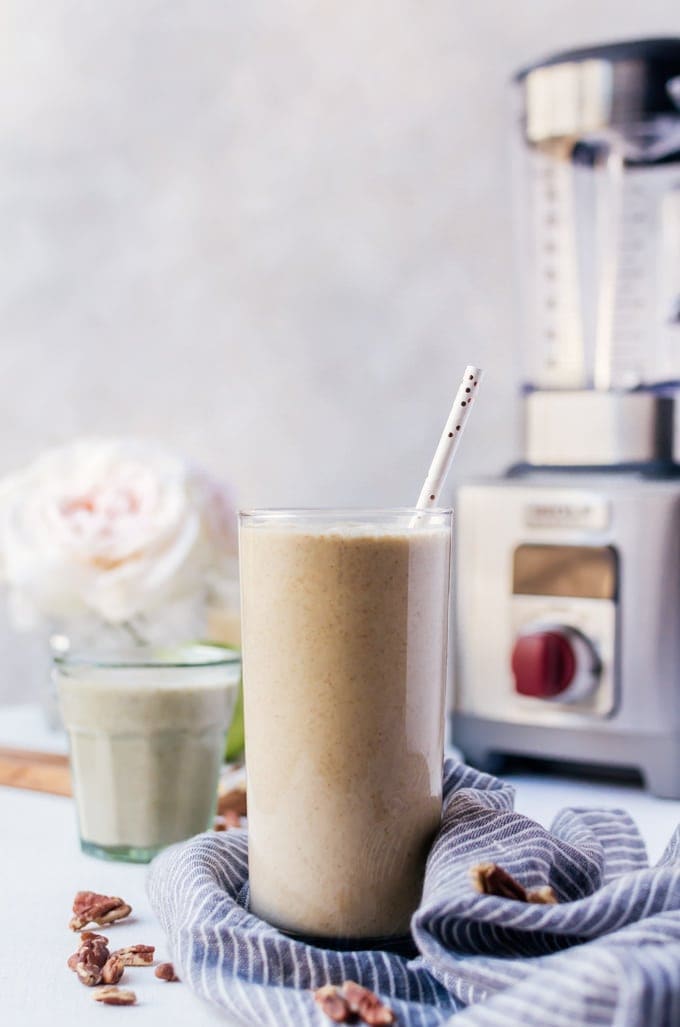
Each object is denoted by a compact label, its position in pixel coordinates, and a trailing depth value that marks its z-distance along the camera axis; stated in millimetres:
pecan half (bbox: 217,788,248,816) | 955
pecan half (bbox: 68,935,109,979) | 642
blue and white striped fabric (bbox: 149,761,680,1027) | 508
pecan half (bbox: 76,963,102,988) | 628
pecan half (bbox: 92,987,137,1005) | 606
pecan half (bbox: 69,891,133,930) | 711
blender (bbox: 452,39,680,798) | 1015
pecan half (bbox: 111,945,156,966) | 657
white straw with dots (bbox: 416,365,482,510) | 653
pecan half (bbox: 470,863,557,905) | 593
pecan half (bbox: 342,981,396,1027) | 558
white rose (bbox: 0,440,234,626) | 1146
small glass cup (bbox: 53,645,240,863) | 854
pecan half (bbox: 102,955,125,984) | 631
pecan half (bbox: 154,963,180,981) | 641
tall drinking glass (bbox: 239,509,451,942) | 642
